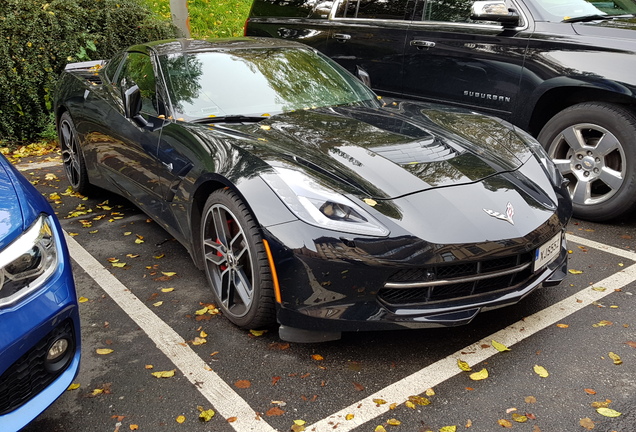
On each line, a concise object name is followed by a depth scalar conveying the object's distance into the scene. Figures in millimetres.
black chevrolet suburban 4332
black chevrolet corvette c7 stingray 2670
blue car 1981
